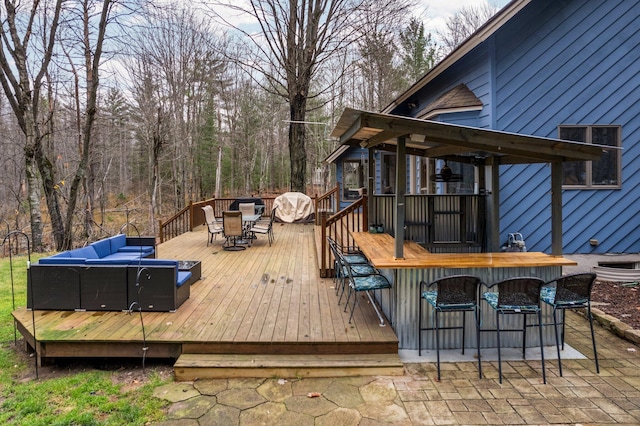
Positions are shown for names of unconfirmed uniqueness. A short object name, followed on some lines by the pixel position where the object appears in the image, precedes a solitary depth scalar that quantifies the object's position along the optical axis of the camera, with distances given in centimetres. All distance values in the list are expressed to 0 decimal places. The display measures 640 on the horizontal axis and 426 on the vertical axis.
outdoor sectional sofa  409
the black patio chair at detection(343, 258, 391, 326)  378
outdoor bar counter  362
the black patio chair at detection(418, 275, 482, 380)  321
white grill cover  1225
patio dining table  890
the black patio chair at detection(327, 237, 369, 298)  440
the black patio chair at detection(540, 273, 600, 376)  324
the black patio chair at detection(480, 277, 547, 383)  318
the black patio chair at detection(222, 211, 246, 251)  809
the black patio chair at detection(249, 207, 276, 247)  870
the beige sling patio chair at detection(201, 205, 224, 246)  853
